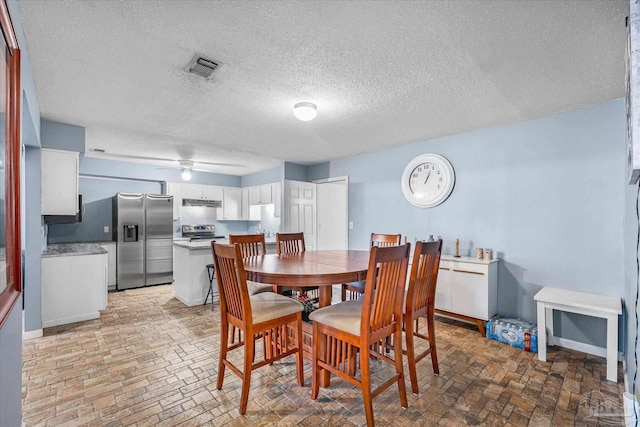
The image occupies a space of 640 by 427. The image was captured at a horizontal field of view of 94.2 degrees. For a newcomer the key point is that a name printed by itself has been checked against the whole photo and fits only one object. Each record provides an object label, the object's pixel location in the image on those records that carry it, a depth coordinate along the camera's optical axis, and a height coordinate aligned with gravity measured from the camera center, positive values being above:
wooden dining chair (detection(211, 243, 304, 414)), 1.83 -0.66
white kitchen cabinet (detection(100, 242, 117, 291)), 5.02 -0.86
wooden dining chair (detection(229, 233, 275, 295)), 3.07 -0.30
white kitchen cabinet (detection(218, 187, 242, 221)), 6.82 +0.21
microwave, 3.49 -0.06
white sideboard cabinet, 3.10 -0.82
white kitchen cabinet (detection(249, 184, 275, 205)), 6.13 +0.41
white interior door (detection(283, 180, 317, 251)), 5.30 +0.07
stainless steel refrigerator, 5.09 -0.44
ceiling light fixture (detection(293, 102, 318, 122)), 2.65 +0.92
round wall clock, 3.78 +0.43
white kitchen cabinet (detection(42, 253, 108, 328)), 3.24 -0.84
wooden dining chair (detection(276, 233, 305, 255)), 3.34 -0.34
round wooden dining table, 1.89 -0.40
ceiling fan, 4.94 +0.96
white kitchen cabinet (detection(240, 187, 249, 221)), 6.93 +0.24
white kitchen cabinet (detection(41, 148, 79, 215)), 3.31 +0.36
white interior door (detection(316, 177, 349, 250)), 6.14 -0.05
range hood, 6.21 +0.23
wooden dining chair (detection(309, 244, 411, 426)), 1.70 -0.70
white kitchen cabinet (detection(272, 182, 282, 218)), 5.95 +0.30
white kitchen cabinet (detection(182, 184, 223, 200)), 6.23 +0.47
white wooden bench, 2.26 -0.80
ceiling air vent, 2.01 +1.04
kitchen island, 4.05 -0.82
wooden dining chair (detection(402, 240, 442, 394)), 2.05 -0.60
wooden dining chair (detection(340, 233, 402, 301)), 2.87 -0.33
